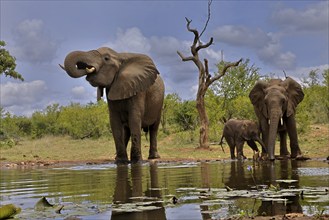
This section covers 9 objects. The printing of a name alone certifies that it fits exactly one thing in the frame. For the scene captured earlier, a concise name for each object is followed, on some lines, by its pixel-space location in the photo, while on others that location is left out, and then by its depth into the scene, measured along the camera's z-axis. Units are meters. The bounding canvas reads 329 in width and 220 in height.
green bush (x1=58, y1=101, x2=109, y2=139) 44.19
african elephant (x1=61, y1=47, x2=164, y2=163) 15.02
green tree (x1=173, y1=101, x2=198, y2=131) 41.22
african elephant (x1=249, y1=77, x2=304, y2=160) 15.83
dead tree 26.75
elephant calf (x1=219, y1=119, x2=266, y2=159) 17.83
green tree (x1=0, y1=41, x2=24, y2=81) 28.05
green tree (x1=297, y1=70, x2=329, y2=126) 37.53
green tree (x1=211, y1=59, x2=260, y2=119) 32.81
